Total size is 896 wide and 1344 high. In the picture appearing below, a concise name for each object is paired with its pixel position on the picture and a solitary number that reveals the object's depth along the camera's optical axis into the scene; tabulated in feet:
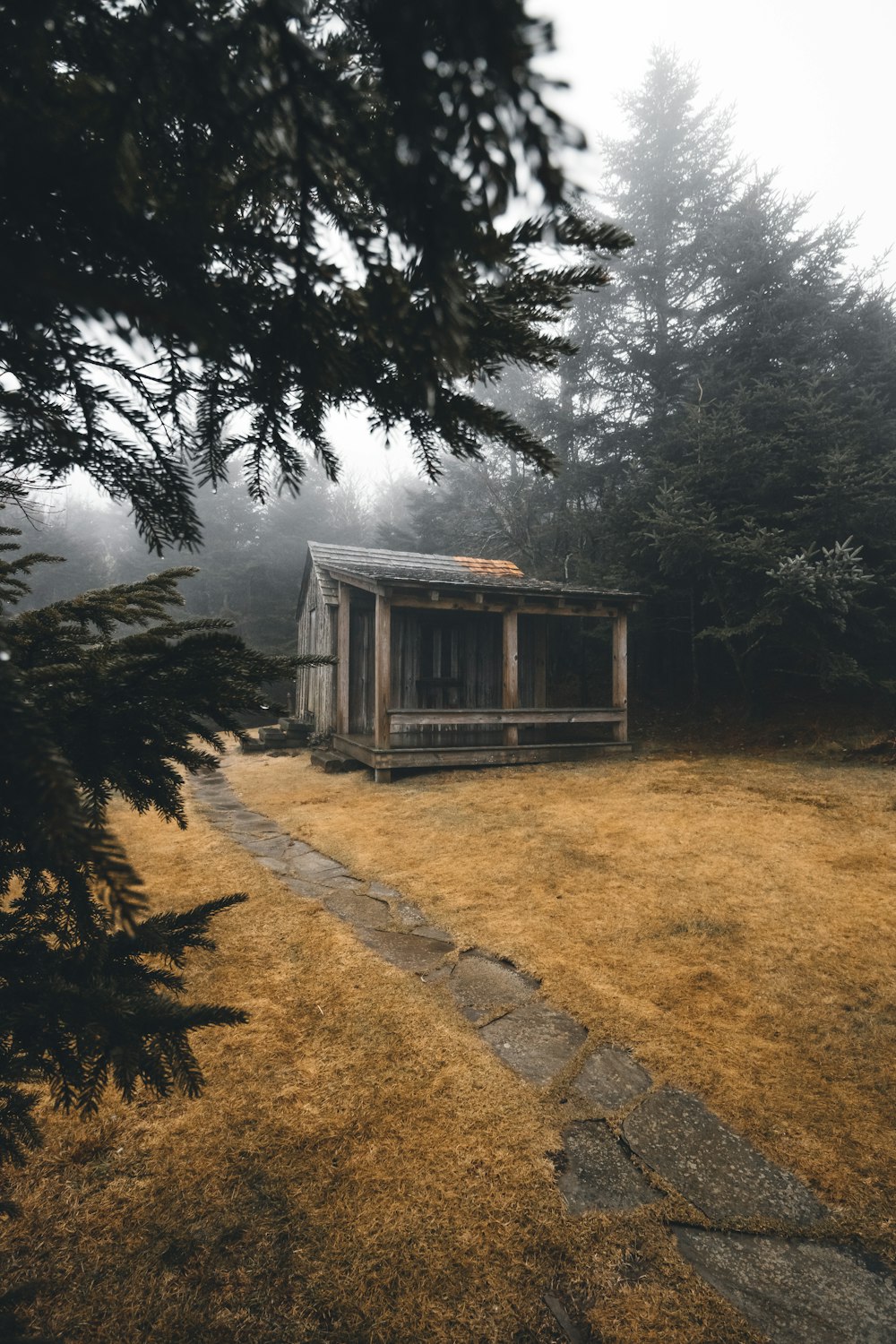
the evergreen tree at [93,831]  2.21
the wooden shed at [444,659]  28.25
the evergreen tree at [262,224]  2.07
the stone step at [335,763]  29.94
